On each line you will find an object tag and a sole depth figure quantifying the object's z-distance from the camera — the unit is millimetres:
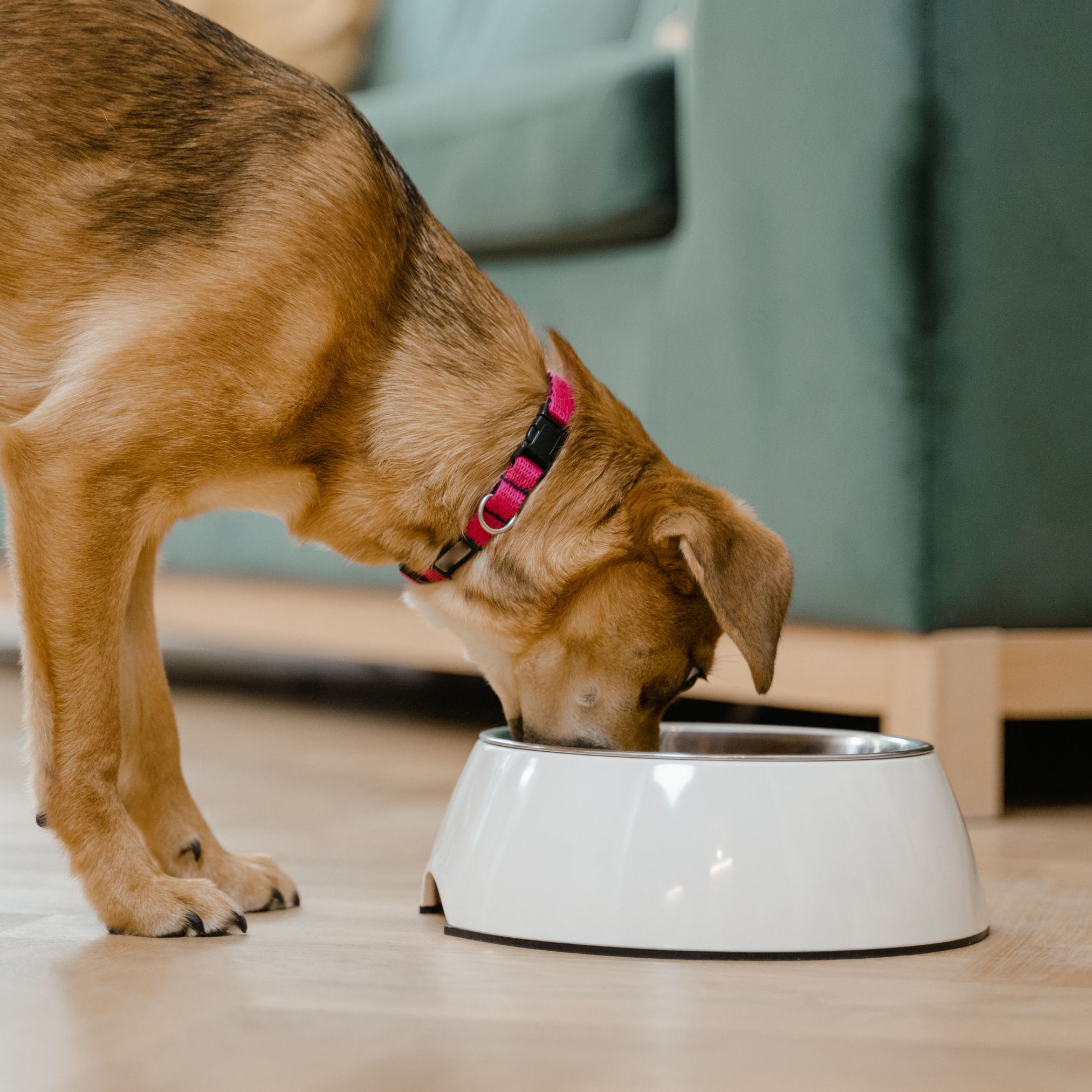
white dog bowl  1256
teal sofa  1564
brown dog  1329
